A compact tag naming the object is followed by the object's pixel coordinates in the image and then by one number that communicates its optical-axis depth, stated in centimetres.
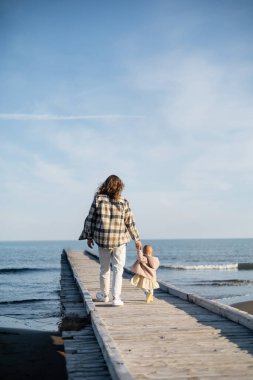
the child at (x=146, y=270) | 687
